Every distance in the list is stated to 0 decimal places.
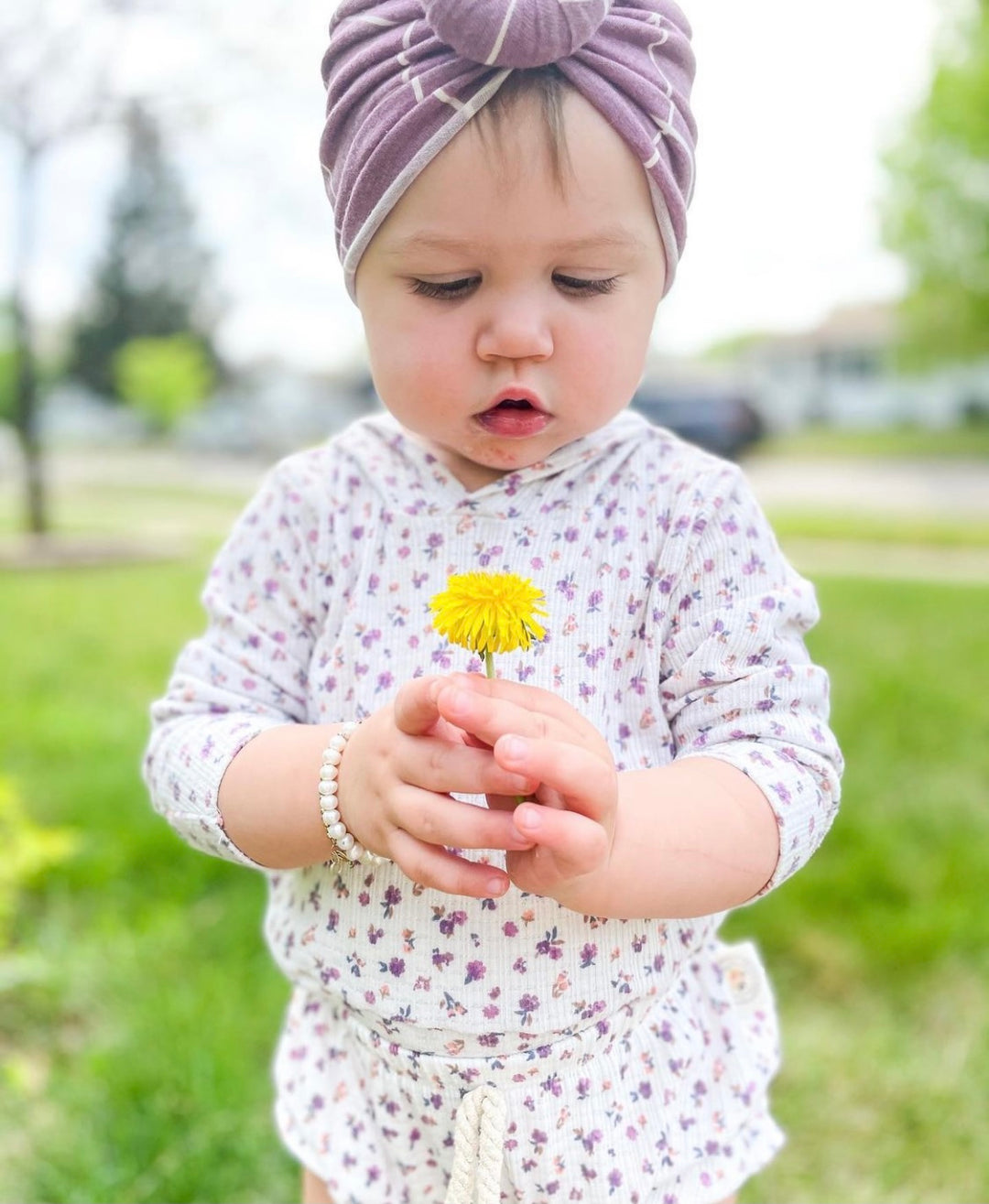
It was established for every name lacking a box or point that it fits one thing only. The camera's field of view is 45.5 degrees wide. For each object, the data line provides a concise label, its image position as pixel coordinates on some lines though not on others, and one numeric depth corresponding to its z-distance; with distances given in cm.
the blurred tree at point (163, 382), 2289
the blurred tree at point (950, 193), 1412
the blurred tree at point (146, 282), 2603
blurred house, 3544
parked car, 1570
